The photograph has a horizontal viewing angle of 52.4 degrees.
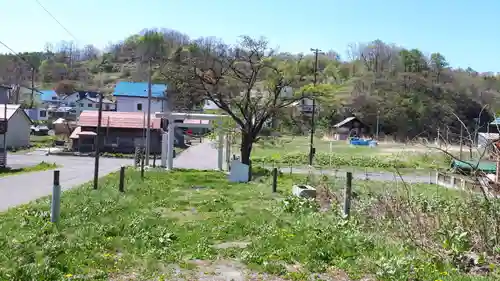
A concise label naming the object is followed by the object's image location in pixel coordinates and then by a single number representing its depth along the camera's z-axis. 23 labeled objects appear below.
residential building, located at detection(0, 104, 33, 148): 47.81
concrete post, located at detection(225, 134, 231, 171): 34.90
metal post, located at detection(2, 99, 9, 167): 30.06
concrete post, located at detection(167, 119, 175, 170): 30.48
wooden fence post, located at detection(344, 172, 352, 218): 10.62
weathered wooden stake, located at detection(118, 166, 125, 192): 16.20
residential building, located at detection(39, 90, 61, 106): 91.56
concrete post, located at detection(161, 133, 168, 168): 32.19
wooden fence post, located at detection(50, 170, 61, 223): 9.54
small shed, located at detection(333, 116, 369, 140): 88.38
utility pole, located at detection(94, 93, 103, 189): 16.54
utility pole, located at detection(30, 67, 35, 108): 84.12
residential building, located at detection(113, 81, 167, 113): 72.69
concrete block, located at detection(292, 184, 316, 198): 14.96
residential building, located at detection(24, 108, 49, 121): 83.00
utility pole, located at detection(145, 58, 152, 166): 31.94
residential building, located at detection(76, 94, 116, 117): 84.62
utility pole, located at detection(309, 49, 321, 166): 37.09
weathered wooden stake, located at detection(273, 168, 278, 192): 18.12
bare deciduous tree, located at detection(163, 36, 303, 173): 30.53
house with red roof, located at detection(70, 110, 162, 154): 50.56
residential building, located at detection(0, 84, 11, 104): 47.03
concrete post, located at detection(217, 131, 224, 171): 31.95
